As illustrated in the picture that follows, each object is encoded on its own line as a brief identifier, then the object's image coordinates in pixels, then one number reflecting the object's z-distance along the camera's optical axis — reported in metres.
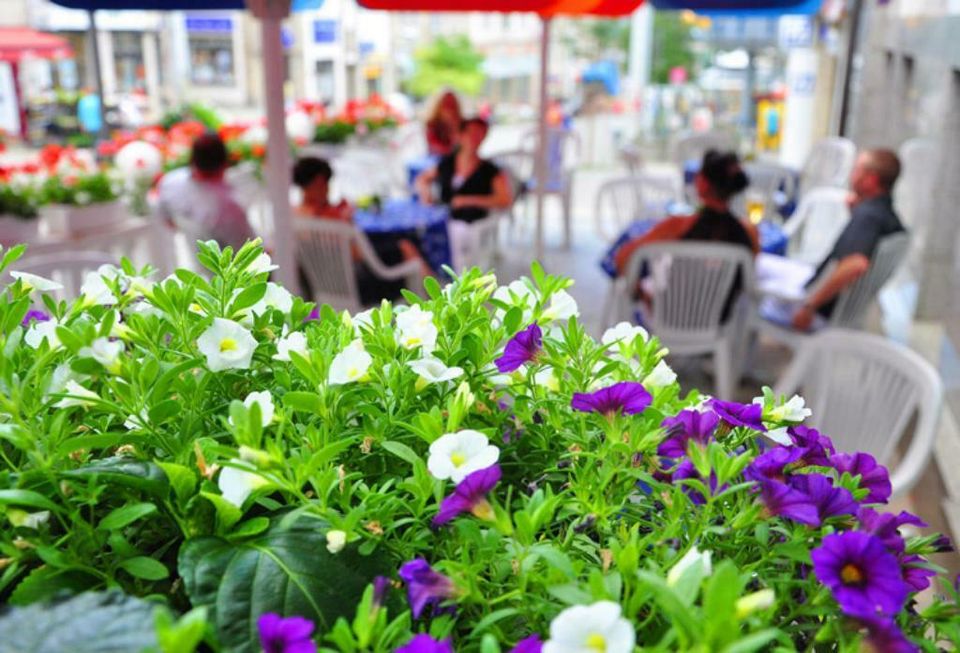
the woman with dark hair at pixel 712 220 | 3.82
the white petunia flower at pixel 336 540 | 0.70
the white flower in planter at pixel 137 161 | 4.65
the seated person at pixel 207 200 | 4.27
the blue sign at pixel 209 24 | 20.75
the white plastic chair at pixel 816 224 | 5.48
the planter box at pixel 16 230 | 4.06
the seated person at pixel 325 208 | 4.26
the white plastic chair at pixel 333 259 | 4.07
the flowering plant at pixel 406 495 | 0.66
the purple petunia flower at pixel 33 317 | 1.08
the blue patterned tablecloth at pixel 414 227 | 4.60
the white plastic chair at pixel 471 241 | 5.27
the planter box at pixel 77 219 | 4.25
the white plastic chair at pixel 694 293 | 3.75
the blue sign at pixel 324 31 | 20.09
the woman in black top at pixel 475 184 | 5.54
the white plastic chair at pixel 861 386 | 2.59
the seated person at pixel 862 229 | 3.80
